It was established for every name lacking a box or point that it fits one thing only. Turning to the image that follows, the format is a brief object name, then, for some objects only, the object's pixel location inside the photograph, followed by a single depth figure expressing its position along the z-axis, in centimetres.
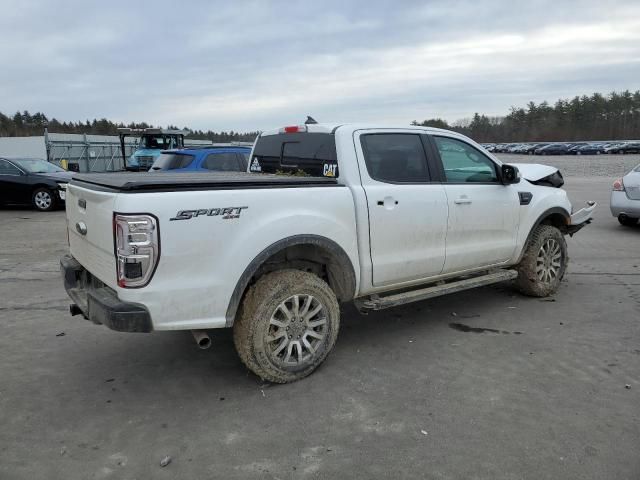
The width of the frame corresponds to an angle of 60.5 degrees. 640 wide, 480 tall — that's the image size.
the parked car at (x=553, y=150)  7122
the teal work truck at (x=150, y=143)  2222
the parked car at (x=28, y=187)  1466
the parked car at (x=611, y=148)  6724
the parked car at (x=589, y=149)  6862
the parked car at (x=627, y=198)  1055
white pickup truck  339
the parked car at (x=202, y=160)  1129
